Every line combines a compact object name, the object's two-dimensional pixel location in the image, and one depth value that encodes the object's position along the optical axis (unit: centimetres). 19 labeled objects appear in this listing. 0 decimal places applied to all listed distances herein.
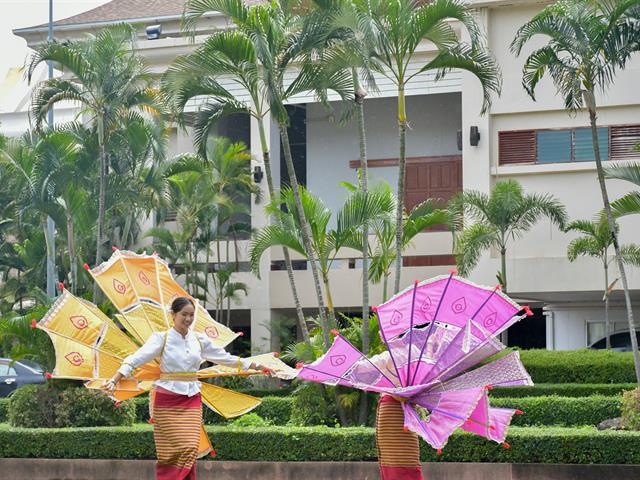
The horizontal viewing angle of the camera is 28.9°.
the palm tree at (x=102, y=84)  2219
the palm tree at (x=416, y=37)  1655
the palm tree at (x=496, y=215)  2758
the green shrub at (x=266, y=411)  2120
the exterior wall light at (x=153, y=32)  3553
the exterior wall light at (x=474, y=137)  3078
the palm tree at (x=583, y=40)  1773
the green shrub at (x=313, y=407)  1686
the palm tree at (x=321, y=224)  1731
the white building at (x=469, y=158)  2989
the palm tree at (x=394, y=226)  1844
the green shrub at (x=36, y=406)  1769
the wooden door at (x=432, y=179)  3547
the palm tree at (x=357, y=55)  1631
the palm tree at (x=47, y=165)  2359
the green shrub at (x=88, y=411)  1748
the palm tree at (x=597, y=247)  2759
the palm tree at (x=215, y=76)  1678
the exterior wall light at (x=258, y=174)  3475
